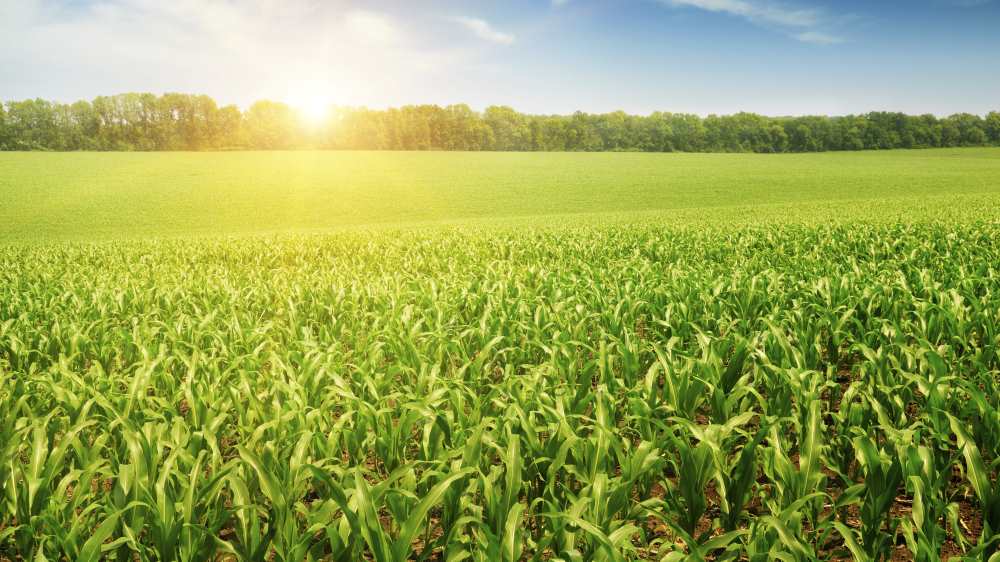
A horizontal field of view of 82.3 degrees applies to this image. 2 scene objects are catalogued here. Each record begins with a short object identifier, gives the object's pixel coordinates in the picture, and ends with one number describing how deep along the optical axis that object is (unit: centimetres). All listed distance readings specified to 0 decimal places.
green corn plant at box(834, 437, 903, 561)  238
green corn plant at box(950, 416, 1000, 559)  242
